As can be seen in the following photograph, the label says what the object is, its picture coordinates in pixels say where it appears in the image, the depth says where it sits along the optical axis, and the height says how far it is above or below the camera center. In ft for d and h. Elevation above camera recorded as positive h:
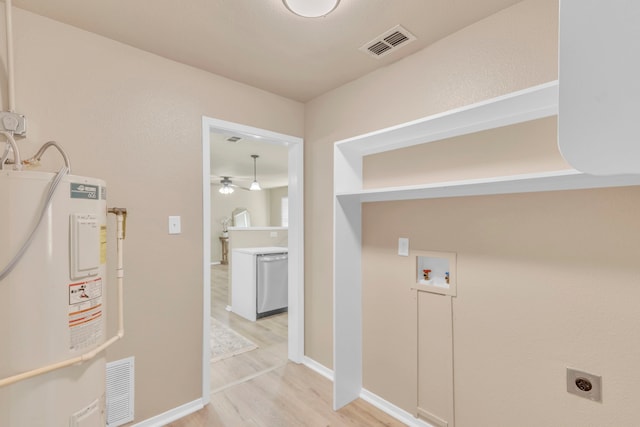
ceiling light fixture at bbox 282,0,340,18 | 4.70 +3.46
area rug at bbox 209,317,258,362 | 9.83 -4.60
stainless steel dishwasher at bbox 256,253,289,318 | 12.98 -3.06
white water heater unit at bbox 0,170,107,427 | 3.44 -1.02
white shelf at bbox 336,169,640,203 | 4.00 +0.50
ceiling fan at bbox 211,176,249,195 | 22.95 +3.19
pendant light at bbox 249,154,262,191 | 20.18 +2.28
